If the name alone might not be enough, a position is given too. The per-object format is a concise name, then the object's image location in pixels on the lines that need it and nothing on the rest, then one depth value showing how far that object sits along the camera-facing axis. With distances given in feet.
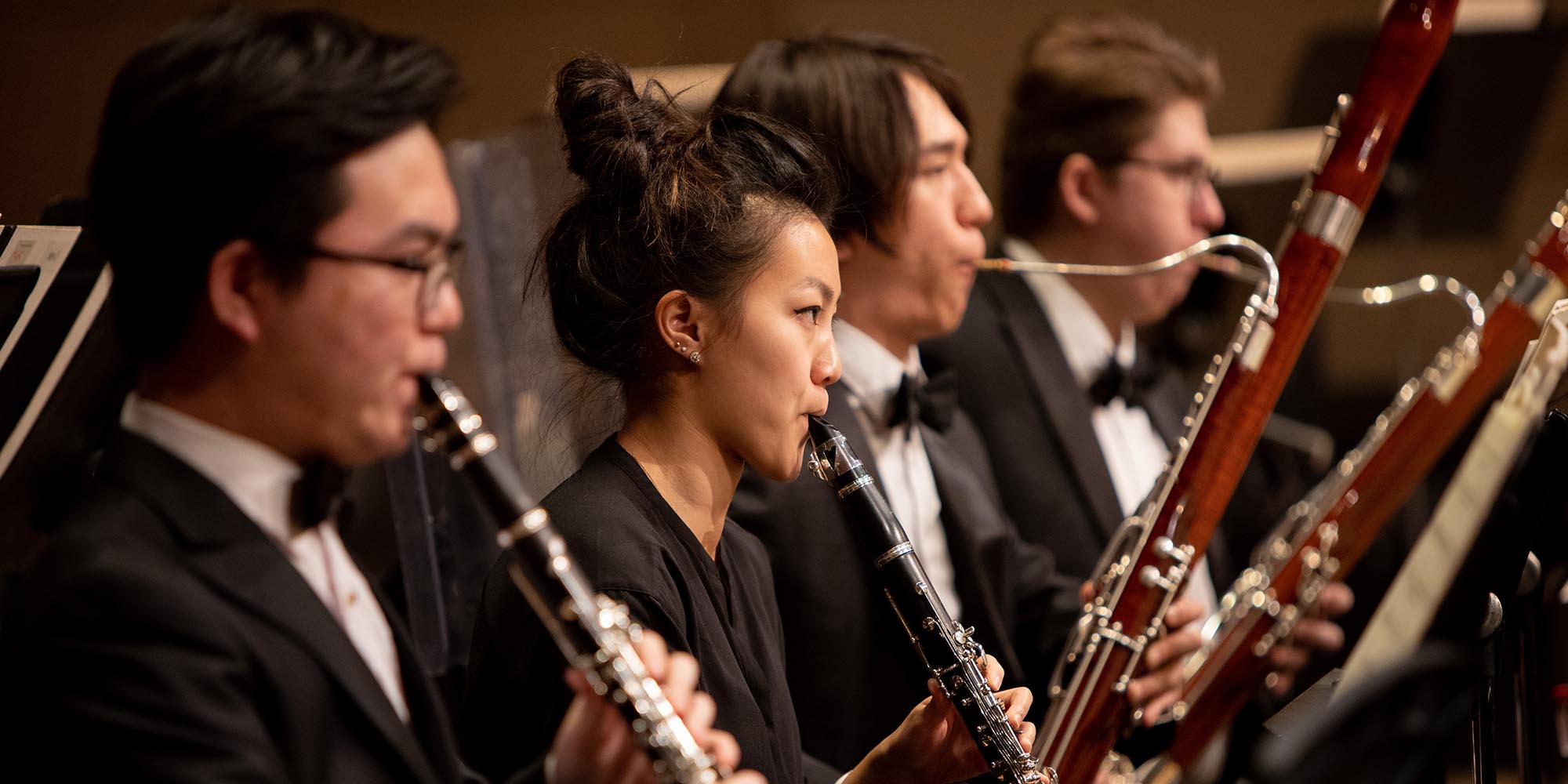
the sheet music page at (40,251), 12.30
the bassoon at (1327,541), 13.39
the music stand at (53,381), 12.14
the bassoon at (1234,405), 13.24
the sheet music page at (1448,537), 12.05
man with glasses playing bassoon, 14.62
